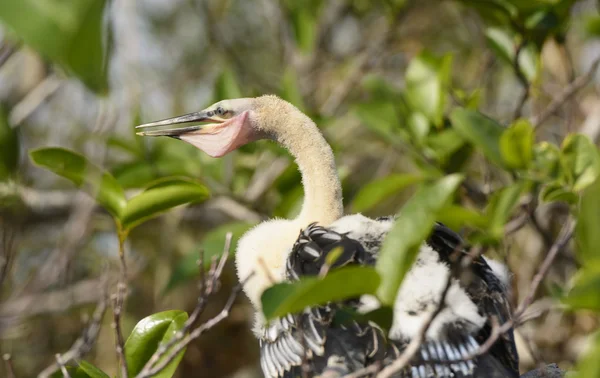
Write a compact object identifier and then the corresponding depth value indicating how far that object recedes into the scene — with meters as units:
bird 6.87
